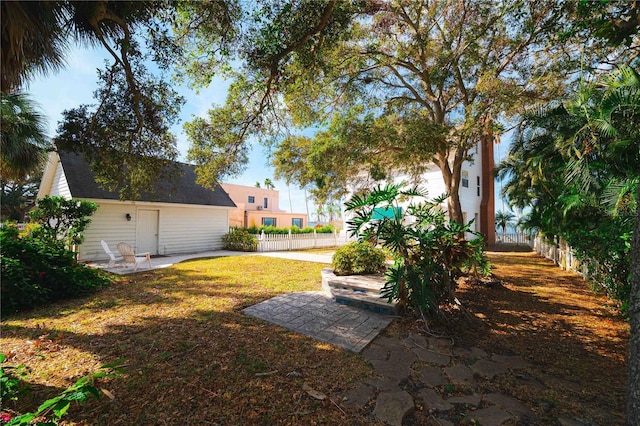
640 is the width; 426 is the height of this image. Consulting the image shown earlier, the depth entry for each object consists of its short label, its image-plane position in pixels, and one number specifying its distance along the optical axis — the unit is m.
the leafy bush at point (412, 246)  3.90
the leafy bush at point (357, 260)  6.25
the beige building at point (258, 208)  28.17
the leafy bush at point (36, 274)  4.75
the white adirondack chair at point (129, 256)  8.73
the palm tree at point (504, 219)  24.27
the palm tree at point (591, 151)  4.17
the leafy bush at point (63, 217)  8.23
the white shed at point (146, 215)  11.11
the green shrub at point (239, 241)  14.73
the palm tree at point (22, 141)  7.46
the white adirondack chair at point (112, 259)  8.98
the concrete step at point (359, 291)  4.70
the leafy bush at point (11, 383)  2.25
